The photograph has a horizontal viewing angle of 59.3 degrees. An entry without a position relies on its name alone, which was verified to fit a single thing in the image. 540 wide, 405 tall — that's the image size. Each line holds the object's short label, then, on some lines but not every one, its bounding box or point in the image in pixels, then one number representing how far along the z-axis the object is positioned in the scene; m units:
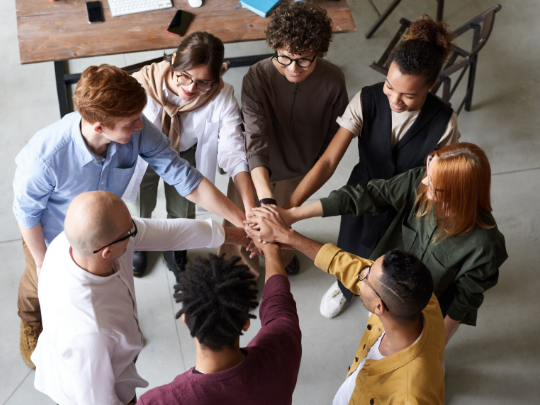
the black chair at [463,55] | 3.23
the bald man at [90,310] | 1.56
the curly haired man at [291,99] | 2.03
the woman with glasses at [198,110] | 2.03
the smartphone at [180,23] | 3.11
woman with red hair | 1.65
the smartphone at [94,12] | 3.15
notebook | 3.20
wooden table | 3.03
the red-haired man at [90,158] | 1.70
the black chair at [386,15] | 4.20
